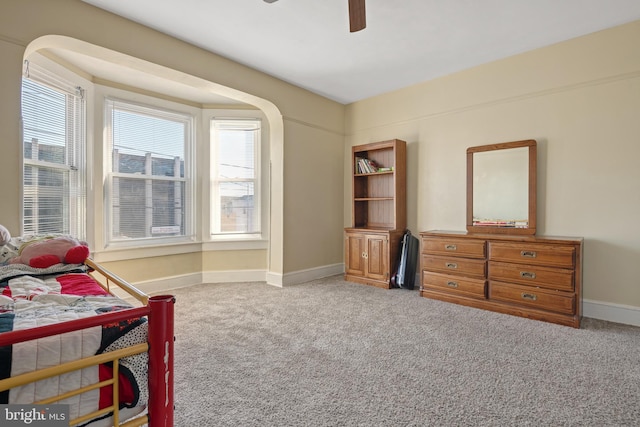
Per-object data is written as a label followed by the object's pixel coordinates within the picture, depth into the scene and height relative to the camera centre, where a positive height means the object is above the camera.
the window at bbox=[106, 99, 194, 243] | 3.77 +0.48
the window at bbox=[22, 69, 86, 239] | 2.96 +0.55
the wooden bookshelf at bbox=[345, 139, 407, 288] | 4.14 +0.00
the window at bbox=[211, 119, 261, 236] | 4.50 +0.49
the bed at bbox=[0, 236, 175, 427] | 0.85 -0.43
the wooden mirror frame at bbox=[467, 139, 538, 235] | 3.25 +0.23
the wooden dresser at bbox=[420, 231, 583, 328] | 2.76 -0.58
